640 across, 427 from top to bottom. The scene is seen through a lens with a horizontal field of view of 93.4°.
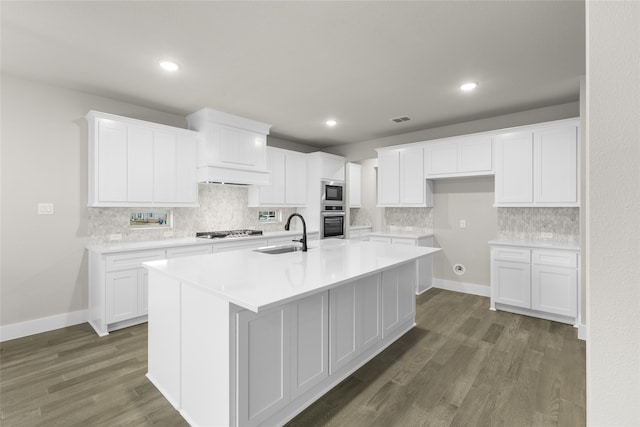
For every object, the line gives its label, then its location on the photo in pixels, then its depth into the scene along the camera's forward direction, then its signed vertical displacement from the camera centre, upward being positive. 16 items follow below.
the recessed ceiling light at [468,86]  3.19 +1.36
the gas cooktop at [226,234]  4.24 -0.31
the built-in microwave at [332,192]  5.69 +0.40
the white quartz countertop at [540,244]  3.44 -0.39
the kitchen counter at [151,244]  3.22 -0.36
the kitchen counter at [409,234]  4.74 -0.36
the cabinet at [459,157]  4.18 +0.80
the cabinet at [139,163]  3.31 +0.60
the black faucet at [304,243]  2.84 -0.29
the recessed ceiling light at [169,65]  2.72 +1.36
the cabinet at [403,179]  4.81 +0.56
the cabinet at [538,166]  3.53 +0.56
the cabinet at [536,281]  3.39 -0.84
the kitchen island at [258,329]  1.56 -0.74
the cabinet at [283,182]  5.04 +0.54
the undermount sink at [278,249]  2.81 -0.35
